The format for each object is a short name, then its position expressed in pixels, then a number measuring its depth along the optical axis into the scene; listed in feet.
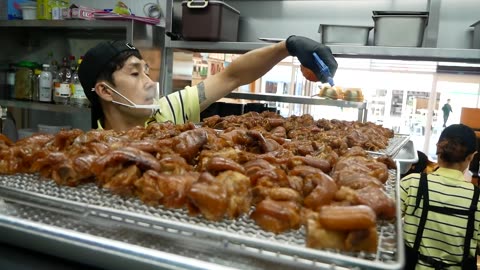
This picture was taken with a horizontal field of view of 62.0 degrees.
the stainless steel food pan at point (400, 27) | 9.05
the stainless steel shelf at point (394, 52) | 9.11
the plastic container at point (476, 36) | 9.61
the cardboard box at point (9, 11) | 12.73
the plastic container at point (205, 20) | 10.36
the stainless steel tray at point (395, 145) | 5.88
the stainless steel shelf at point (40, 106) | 11.36
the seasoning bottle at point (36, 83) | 13.03
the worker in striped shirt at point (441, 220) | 8.18
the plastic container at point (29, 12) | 12.48
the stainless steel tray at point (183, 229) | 2.05
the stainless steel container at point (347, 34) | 9.71
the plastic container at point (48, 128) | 12.28
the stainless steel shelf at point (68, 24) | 10.80
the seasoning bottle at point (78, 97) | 11.55
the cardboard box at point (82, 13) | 11.27
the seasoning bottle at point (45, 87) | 12.32
